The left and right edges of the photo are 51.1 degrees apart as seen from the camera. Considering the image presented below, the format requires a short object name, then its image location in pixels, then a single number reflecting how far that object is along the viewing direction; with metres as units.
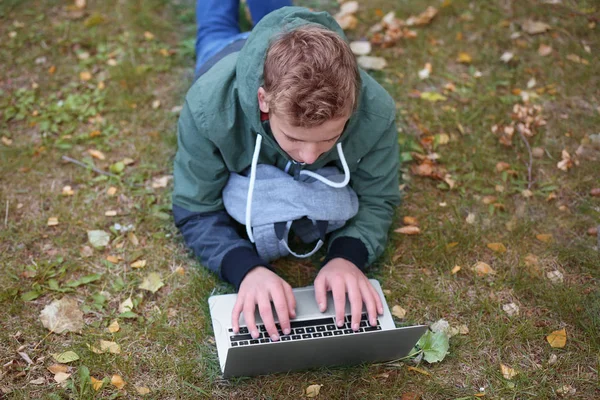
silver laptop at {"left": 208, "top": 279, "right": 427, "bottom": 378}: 1.98
